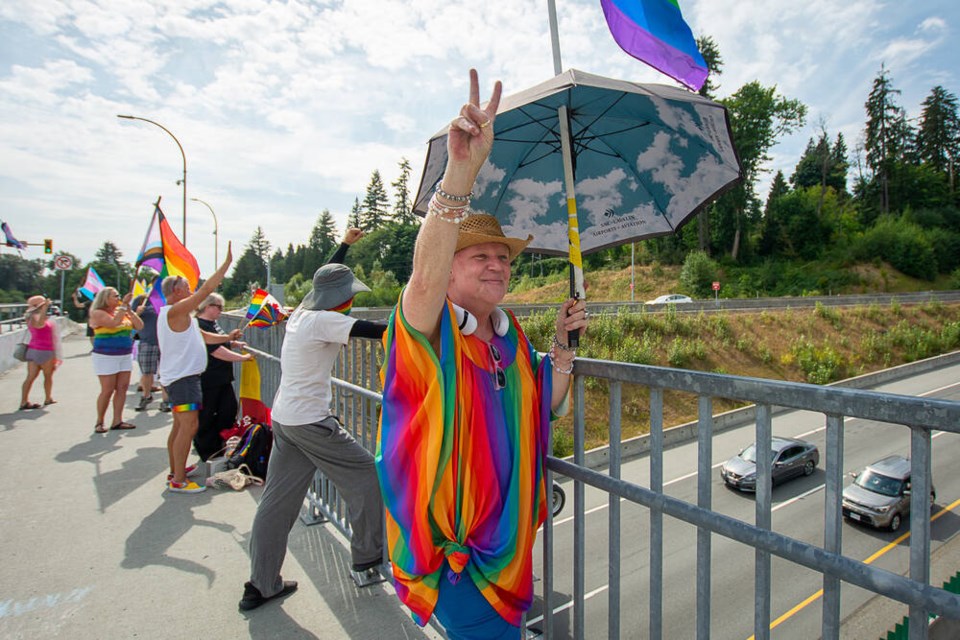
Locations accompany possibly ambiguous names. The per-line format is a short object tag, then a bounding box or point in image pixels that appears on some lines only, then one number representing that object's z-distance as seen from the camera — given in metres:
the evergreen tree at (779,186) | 68.04
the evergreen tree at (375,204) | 101.88
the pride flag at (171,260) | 6.89
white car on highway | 36.07
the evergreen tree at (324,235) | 106.38
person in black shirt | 5.64
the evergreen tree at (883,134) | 67.06
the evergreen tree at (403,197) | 100.25
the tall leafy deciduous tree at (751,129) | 54.28
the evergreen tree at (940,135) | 71.50
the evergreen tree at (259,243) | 131.75
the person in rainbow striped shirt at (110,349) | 7.00
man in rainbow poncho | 1.68
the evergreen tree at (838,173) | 73.19
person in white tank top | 4.91
